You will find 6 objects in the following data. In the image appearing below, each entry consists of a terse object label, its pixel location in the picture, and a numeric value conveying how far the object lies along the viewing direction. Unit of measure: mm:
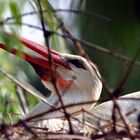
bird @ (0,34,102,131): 12219
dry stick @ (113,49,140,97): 8324
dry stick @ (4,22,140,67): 8391
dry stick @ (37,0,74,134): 8669
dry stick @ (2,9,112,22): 8773
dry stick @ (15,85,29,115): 13430
